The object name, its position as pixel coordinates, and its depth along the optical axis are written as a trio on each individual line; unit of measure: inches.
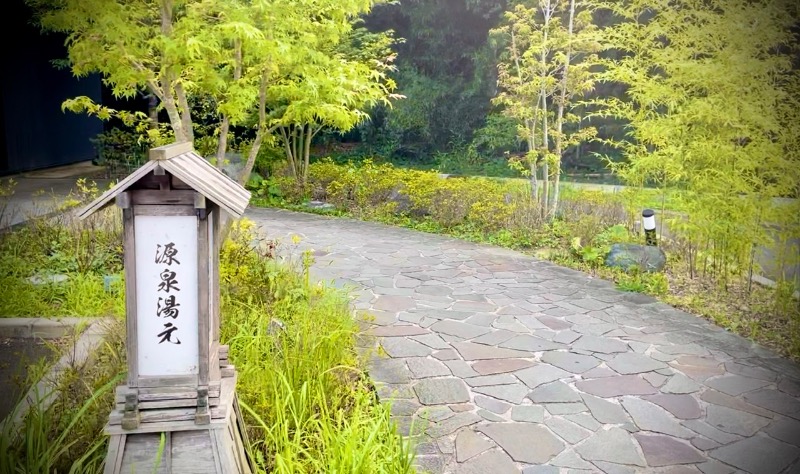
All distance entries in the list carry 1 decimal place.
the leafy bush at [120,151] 472.1
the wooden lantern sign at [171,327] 96.3
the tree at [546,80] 358.3
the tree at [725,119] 225.3
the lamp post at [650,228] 305.6
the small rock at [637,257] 286.2
